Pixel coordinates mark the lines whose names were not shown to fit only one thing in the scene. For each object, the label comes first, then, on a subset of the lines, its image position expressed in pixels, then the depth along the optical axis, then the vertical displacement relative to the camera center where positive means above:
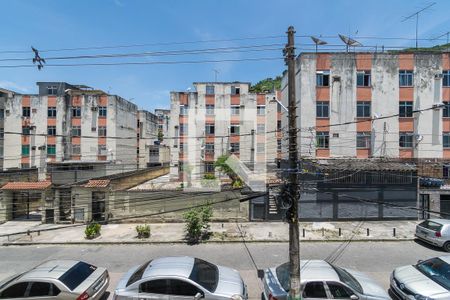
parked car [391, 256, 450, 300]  8.96 -4.11
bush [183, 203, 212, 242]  17.36 -4.16
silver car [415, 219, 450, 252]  15.43 -4.20
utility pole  9.09 -0.67
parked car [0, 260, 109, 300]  8.96 -4.12
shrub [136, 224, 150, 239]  17.88 -4.83
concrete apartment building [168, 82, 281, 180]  38.72 +3.70
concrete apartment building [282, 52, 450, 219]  26.81 +4.42
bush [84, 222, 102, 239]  17.61 -4.71
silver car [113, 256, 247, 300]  8.73 -3.99
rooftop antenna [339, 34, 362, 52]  26.31 +9.73
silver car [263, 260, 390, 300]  8.73 -4.05
